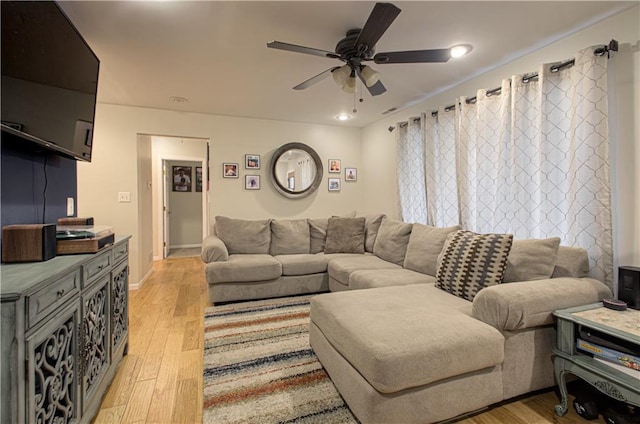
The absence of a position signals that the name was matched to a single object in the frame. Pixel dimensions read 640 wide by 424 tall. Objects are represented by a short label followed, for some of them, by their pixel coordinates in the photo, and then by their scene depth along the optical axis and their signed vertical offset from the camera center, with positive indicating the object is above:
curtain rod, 1.81 +1.02
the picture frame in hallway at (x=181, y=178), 6.98 +0.73
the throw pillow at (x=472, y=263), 2.01 -0.39
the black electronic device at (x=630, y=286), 1.62 -0.43
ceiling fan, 1.58 +0.99
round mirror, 4.34 +0.59
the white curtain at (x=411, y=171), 3.56 +0.48
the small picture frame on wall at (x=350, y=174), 4.82 +0.58
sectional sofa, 1.35 -0.63
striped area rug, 1.58 -1.10
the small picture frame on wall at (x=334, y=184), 4.73 +0.40
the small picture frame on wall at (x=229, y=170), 4.12 +0.55
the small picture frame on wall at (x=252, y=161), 4.22 +0.69
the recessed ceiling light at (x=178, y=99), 3.32 +1.27
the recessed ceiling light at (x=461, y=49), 2.25 +1.26
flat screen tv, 1.16 +0.63
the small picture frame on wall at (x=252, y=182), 4.24 +0.39
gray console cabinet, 0.89 -0.51
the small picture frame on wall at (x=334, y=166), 4.71 +0.69
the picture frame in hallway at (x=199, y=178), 7.15 +0.74
